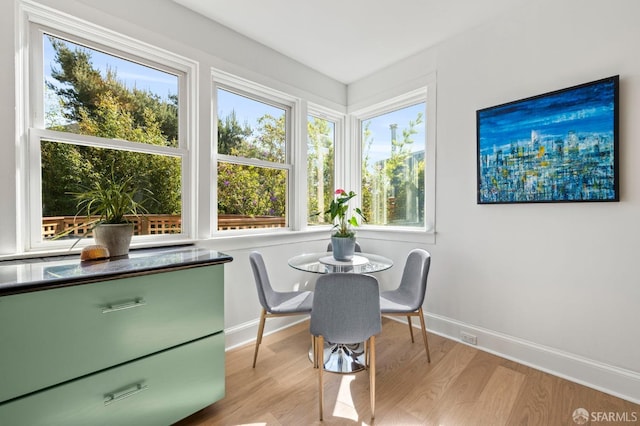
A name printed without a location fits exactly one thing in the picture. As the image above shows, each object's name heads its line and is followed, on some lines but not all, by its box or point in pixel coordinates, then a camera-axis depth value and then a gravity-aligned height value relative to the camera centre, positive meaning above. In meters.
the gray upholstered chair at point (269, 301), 1.98 -0.71
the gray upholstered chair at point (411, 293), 1.99 -0.70
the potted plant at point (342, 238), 2.15 -0.22
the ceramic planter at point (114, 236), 1.58 -0.15
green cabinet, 1.05 -0.64
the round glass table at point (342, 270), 1.99 -0.43
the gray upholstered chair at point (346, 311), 1.49 -0.57
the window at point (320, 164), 3.18 +0.56
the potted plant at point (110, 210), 1.59 +0.01
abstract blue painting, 1.71 +0.44
